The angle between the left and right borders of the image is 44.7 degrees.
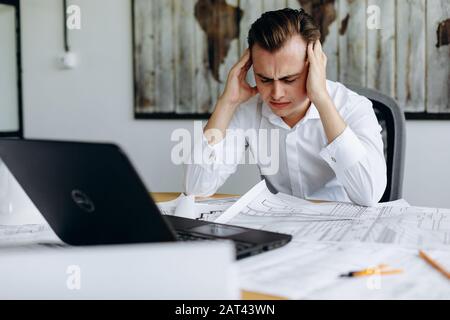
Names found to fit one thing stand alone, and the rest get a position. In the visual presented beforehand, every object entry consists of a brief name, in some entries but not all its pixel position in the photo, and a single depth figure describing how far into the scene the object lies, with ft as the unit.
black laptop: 2.07
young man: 4.63
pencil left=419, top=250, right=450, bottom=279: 2.26
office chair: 5.27
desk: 2.01
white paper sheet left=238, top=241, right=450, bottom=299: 2.03
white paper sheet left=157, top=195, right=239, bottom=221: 3.73
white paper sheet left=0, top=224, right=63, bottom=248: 2.98
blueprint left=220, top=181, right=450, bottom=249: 2.96
